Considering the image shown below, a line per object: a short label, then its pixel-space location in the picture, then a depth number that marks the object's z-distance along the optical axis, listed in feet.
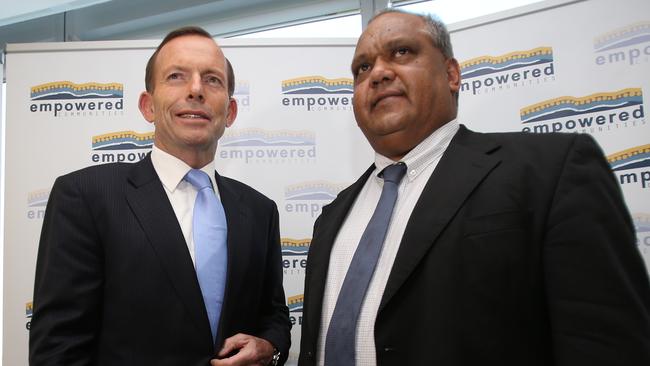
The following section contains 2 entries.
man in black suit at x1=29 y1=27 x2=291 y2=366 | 4.73
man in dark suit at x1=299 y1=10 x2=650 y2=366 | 3.53
